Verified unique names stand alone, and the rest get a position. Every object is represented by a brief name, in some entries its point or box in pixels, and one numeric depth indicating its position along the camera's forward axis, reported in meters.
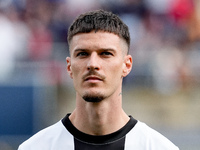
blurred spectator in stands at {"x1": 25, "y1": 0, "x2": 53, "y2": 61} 17.02
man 7.13
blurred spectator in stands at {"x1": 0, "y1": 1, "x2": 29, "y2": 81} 16.00
